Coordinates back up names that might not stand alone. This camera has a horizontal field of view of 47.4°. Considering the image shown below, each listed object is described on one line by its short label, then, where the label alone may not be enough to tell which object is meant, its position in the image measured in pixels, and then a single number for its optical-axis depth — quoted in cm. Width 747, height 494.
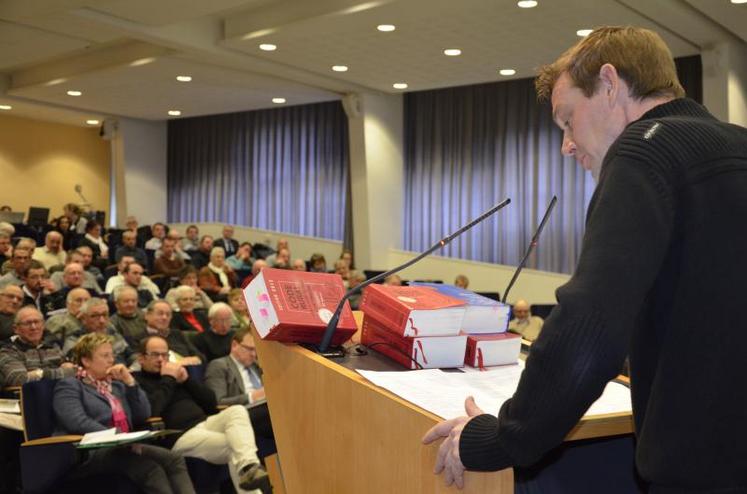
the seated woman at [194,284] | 848
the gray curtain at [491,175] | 1134
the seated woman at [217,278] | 920
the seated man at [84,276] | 841
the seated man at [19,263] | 796
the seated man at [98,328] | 593
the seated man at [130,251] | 1048
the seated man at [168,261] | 1020
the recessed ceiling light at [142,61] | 1027
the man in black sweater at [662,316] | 107
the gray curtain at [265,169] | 1388
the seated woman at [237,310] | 730
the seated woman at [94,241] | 1097
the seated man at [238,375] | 529
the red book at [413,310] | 169
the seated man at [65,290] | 711
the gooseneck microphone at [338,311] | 178
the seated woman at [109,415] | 431
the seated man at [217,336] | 644
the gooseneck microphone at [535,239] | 177
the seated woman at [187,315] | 726
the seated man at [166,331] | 625
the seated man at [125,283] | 874
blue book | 180
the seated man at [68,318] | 629
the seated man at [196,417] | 463
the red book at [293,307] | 180
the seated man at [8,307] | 605
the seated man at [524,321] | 882
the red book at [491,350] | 177
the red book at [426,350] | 171
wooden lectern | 138
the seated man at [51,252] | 996
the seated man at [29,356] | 493
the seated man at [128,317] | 669
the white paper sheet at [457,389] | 143
